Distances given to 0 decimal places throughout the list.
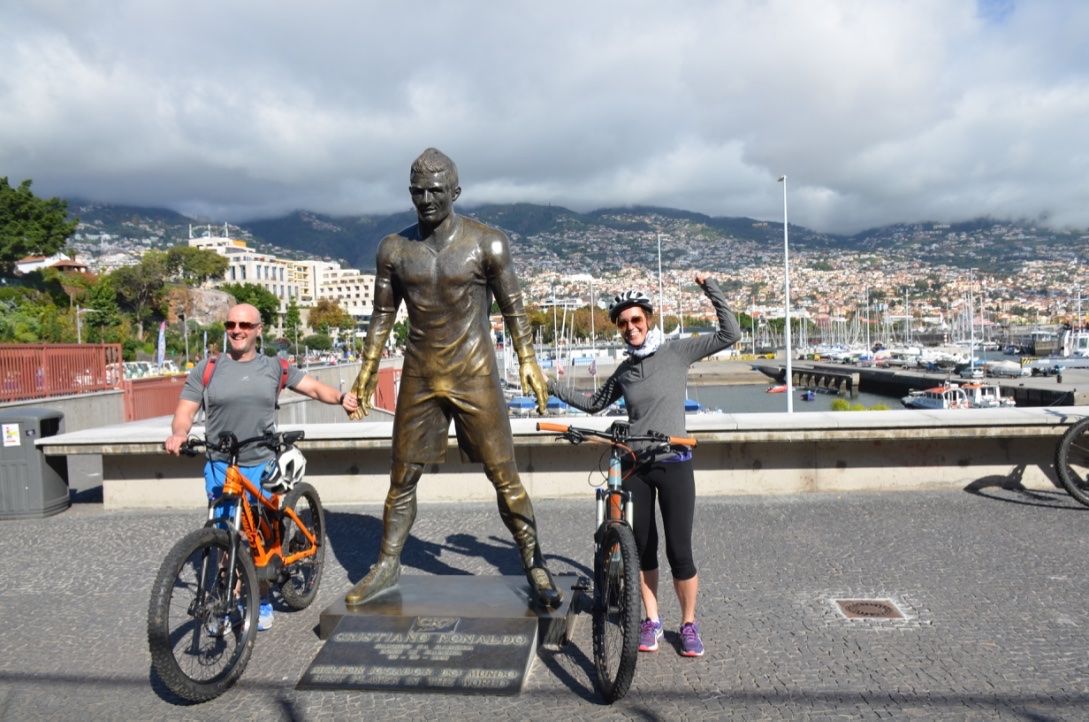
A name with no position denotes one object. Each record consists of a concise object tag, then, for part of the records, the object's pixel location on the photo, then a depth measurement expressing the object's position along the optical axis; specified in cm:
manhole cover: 524
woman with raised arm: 460
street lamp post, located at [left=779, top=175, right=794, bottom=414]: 4341
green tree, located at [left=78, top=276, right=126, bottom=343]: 5680
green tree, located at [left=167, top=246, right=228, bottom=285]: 11806
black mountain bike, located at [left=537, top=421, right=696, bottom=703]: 407
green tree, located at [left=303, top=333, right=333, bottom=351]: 12025
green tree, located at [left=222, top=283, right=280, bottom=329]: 11025
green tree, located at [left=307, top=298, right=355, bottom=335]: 13612
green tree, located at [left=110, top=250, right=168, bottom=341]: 9406
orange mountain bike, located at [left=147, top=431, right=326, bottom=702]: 411
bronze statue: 510
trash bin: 883
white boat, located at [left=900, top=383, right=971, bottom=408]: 3912
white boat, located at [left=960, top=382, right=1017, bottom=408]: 3856
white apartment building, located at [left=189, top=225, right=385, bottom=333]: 17638
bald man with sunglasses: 528
